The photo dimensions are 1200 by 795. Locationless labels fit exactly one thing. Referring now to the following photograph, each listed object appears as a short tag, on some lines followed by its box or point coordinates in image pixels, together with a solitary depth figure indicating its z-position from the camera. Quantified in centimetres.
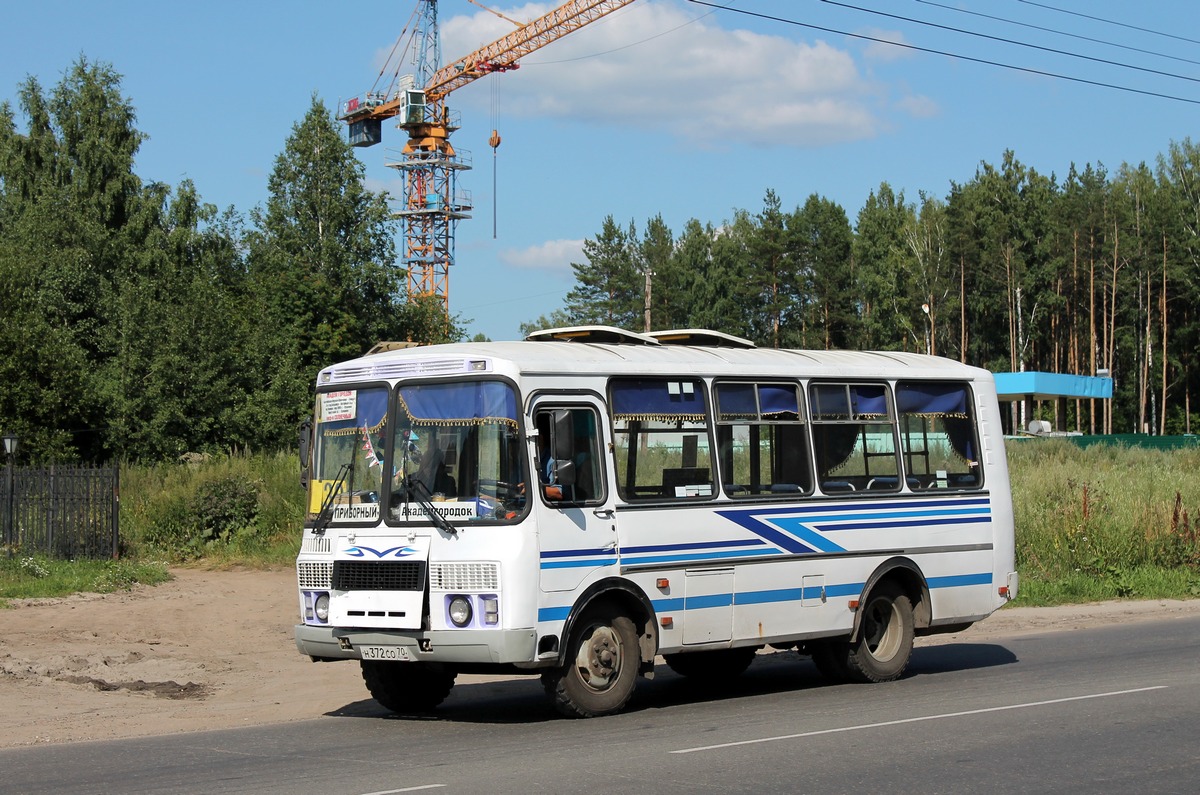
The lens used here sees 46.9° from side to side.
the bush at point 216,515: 2734
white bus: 1070
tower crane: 8106
